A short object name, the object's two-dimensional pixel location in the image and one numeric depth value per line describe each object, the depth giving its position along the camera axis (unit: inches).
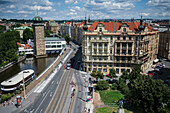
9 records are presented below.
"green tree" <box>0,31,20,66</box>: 4432.1
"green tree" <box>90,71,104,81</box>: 2941.7
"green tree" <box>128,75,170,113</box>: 1808.6
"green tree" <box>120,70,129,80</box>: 2809.1
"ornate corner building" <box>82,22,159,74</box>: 3236.7
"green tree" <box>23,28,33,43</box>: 7550.2
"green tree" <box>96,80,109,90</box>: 2608.3
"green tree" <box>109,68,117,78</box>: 2948.8
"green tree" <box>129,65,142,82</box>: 2635.3
